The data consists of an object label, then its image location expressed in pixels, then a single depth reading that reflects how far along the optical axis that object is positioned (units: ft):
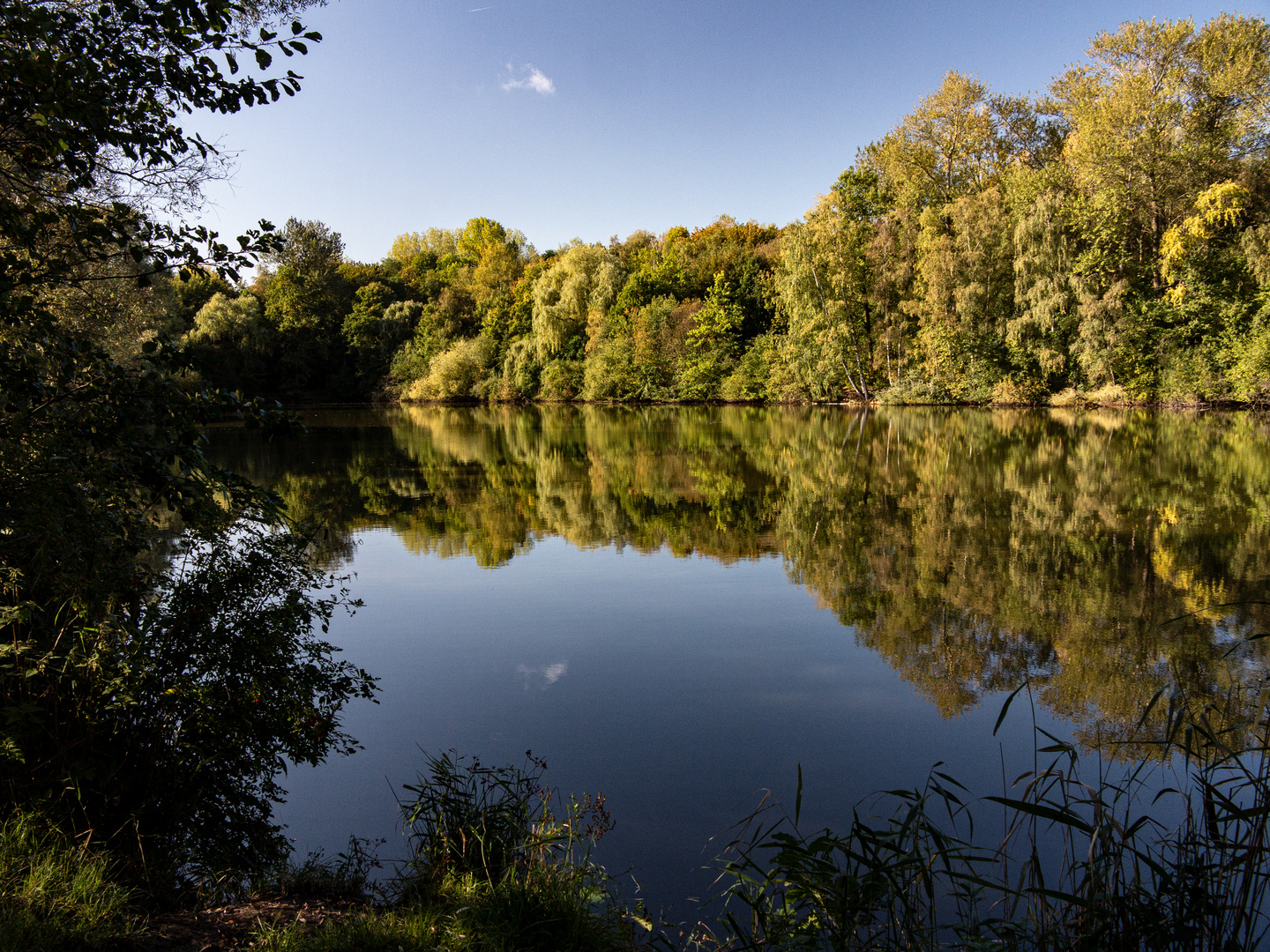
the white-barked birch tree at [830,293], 127.34
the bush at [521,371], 178.50
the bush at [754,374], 147.64
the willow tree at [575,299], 174.81
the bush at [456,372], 184.55
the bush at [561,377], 172.76
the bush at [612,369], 163.73
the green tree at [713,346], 154.10
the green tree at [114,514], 10.89
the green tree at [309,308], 193.47
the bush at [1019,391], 119.55
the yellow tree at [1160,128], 101.71
